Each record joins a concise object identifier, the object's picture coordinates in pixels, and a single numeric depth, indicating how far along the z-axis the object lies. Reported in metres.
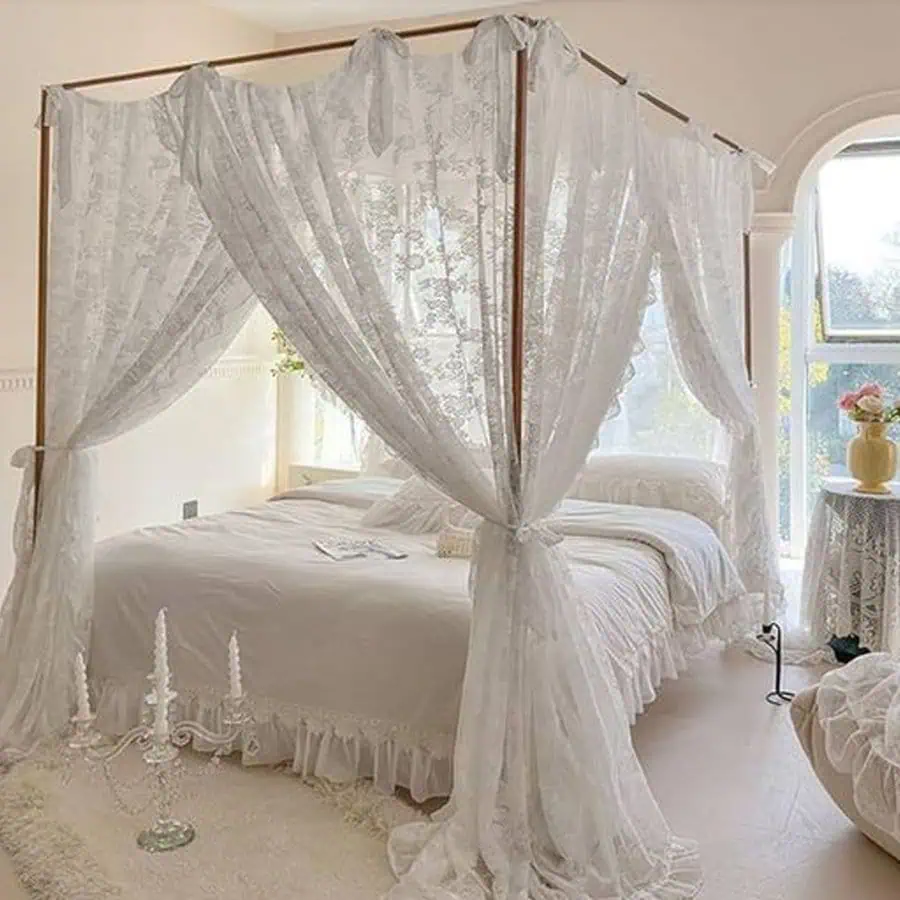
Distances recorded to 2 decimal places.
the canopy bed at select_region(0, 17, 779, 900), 2.53
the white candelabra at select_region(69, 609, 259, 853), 2.57
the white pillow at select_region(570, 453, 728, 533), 4.36
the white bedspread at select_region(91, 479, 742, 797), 2.89
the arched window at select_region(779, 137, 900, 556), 5.35
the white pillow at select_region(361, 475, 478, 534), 3.89
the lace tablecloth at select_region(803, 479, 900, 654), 4.11
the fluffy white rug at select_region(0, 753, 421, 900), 2.51
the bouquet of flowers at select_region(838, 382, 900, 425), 4.29
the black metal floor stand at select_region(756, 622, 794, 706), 3.88
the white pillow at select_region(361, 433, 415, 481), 4.46
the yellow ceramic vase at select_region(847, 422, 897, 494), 4.27
